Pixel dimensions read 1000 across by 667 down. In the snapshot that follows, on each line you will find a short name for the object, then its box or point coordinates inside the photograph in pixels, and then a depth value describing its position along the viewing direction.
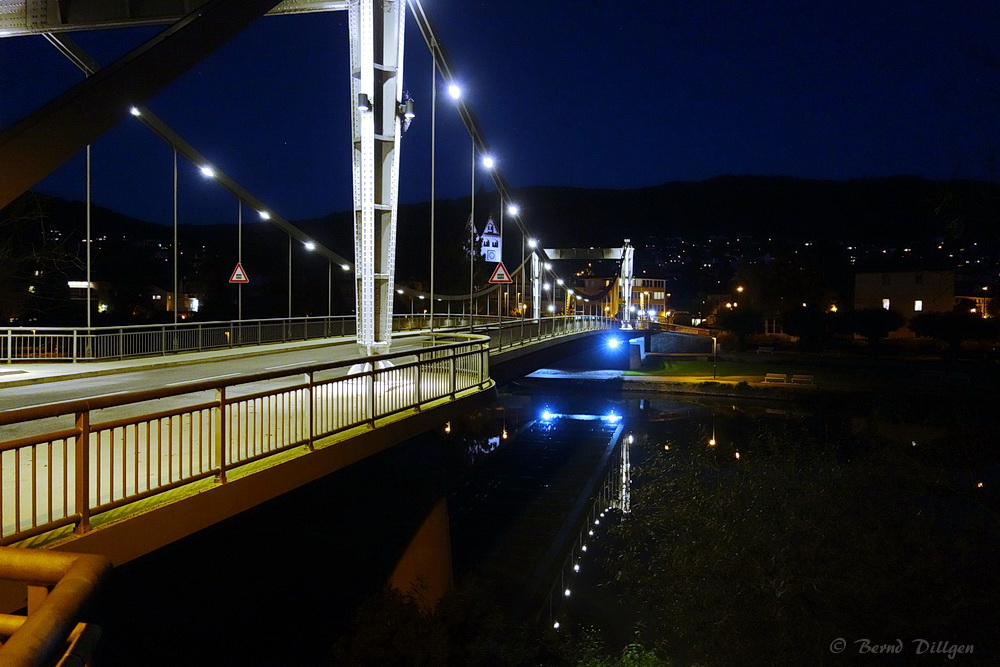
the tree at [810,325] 61.41
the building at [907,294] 58.72
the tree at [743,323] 68.50
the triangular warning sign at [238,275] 20.81
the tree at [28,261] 22.70
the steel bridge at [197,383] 4.86
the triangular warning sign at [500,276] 18.25
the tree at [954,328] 50.77
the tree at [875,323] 56.69
